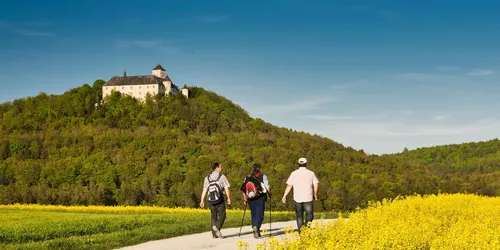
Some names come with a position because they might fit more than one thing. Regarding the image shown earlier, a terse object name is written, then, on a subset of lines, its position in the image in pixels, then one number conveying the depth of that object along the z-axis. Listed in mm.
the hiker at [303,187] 16203
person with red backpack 16594
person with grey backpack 16672
